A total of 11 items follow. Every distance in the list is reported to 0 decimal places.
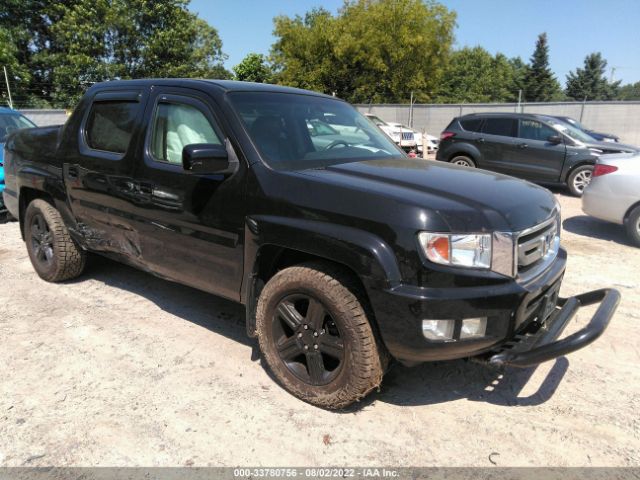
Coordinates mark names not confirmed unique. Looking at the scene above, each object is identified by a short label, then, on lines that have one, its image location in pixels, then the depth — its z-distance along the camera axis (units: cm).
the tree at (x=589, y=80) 7400
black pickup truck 240
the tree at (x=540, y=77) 6450
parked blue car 823
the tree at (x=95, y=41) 2877
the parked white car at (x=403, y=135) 1814
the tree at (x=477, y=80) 6512
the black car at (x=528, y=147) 1002
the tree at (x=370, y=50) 3416
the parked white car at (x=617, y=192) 629
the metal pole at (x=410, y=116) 2527
